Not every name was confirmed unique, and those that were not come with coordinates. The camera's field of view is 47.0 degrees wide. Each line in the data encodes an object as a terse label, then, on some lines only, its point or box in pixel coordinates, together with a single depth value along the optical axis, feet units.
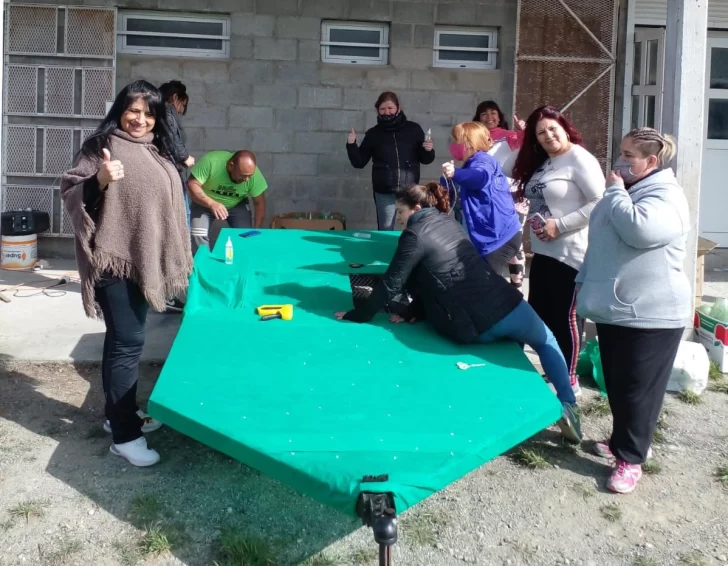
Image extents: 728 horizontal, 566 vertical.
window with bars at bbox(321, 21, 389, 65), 23.52
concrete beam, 15.03
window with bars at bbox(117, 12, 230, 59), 23.26
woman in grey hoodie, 9.77
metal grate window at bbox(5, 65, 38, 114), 23.18
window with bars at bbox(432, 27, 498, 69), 23.76
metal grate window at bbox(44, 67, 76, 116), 23.29
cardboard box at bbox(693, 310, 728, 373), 15.32
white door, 24.32
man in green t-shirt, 17.94
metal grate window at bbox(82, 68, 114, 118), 23.12
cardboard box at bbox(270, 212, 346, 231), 22.21
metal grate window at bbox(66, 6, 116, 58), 22.85
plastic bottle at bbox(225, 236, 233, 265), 14.75
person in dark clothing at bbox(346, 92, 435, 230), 20.67
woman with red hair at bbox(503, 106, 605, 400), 12.09
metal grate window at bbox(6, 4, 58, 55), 22.97
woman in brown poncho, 10.25
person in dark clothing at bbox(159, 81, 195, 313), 17.74
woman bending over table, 10.69
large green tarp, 7.97
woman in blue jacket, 14.12
